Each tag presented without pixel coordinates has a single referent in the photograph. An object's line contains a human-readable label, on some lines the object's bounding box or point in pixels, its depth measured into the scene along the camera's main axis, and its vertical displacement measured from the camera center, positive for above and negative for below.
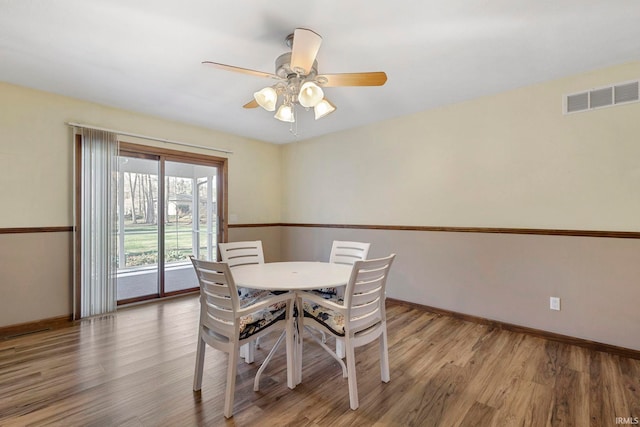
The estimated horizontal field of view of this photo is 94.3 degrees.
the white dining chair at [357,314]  1.79 -0.68
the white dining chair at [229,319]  1.71 -0.67
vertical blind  3.21 -0.07
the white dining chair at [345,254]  2.64 -0.39
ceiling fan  1.75 +0.92
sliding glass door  3.76 -0.09
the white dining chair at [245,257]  2.45 -0.42
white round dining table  1.92 -0.46
